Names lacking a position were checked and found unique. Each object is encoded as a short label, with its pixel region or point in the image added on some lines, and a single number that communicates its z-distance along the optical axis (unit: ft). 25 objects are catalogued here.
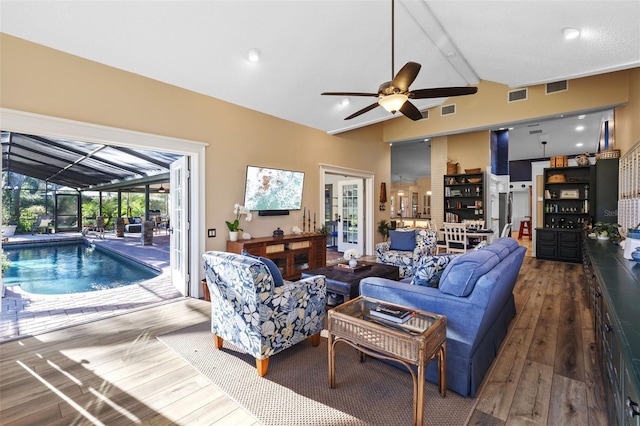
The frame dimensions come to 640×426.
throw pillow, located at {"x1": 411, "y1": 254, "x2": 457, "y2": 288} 8.19
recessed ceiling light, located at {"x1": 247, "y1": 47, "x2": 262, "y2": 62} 12.04
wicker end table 5.79
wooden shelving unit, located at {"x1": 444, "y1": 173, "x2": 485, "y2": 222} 26.09
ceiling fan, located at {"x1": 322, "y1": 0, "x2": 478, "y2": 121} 8.51
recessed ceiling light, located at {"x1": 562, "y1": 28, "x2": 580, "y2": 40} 10.93
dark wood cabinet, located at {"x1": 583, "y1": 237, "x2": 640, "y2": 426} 3.62
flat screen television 16.06
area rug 6.30
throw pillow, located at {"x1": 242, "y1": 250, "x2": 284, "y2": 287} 8.07
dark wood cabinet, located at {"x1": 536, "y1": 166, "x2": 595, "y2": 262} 21.42
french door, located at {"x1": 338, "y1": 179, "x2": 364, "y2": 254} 25.67
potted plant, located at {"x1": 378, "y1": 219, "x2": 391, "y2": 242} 25.98
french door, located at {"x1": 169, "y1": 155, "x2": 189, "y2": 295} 14.06
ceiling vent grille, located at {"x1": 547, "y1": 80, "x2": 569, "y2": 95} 17.23
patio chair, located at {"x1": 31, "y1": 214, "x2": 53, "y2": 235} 42.22
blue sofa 6.79
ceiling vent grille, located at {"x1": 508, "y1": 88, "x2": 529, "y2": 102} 18.37
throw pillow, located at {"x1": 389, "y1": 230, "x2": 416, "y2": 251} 18.08
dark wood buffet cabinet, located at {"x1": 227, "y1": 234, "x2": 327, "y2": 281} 14.86
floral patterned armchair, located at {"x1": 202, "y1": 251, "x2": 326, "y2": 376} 7.53
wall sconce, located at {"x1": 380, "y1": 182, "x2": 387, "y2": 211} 26.20
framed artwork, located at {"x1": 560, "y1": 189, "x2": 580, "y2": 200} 22.06
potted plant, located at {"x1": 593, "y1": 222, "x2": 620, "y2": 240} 14.35
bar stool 37.96
